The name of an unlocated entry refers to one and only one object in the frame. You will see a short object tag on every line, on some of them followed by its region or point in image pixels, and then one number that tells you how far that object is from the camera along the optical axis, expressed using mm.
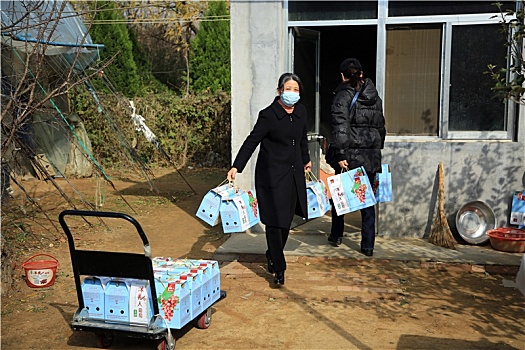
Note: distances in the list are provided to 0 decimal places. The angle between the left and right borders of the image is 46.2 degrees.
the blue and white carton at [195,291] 4258
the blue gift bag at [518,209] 6863
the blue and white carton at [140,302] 4051
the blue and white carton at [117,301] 4098
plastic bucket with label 5707
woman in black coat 5453
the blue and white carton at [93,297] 4172
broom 6793
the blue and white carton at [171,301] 4094
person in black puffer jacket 6383
